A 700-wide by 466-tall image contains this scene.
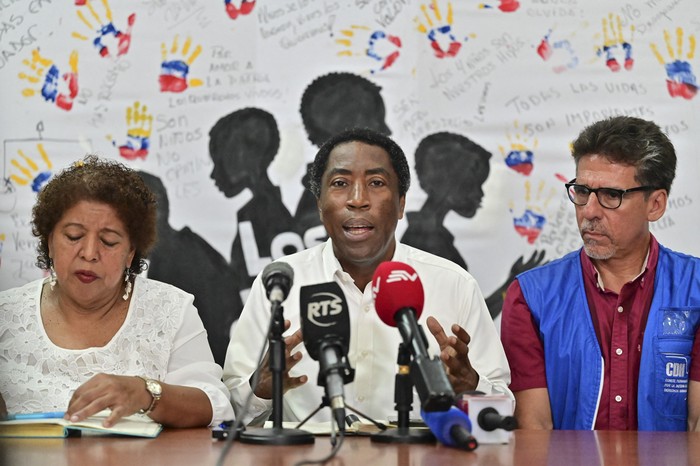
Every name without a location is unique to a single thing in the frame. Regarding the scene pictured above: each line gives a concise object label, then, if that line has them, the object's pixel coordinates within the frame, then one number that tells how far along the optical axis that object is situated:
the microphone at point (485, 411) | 2.21
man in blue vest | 3.27
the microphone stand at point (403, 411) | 2.04
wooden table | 1.97
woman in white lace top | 2.89
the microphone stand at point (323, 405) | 1.91
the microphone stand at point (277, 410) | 2.06
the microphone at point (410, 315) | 1.79
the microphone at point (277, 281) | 1.96
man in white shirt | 3.24
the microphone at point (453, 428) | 2.08
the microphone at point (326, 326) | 1.93
